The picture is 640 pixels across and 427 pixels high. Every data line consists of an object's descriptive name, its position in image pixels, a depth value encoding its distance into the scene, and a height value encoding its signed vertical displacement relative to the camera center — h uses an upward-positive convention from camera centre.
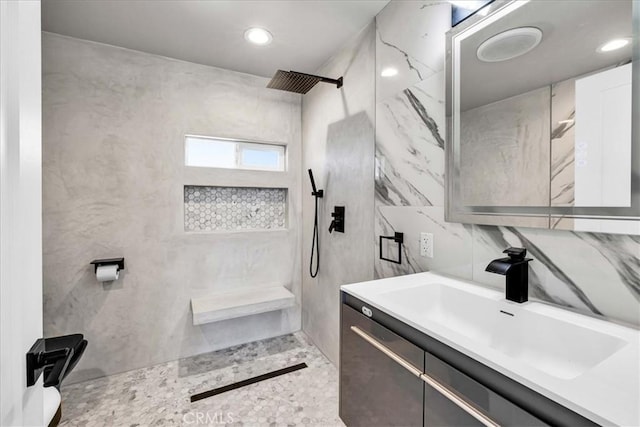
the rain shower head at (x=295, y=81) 2.06 +0.99
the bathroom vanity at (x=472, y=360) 0.61 -0.43
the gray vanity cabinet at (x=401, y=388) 0.74 -0.56
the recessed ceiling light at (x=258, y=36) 2.03 +1.28
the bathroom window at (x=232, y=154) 2.55 +0.55
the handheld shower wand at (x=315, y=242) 2.61 -0.29
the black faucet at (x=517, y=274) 1.03 -0.23
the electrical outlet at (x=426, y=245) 1.52 -0.18
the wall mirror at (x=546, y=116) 0.89 +0.35
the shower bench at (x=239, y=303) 2.28 -0.77
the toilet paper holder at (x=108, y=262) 2.12 -0.37
